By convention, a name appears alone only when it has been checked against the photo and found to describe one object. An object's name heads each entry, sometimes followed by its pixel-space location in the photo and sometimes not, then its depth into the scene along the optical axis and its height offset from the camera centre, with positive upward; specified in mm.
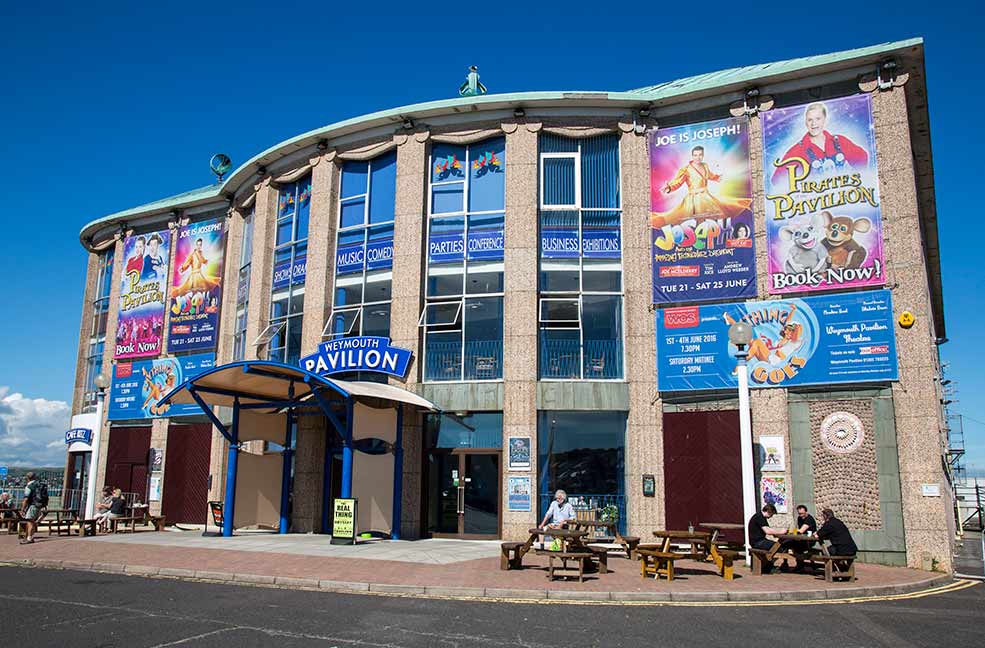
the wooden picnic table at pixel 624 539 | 15016 -1343
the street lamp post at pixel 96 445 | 22781 +483
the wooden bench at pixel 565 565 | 12898 -1574
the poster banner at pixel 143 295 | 29906 +6450
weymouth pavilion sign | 21594 +2984
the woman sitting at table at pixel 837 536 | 13734 -1154
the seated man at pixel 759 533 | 14203 -1156
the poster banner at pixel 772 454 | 18484 +378
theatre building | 18188 +4095
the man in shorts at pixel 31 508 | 19172 -1184
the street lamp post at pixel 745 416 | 15492 +1073
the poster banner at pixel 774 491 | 18297 -483
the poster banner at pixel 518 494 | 20031 -686
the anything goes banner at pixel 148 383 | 28273 +2935
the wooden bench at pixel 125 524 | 22606 -1807
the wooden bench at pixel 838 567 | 13344 -1650
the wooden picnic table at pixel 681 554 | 13180 -1455
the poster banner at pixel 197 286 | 28312 +6486
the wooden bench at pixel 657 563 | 13039 -1623
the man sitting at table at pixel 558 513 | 16375 -952
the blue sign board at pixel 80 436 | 30641 +992
